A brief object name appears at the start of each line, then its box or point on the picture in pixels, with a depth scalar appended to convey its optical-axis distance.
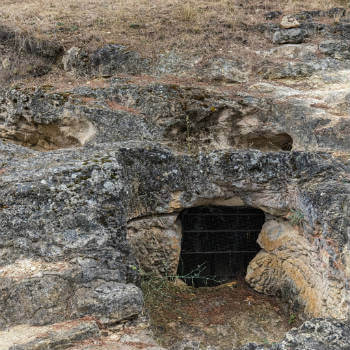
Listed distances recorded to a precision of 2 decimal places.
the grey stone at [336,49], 10.11
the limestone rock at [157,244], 6.53
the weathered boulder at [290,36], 10.84
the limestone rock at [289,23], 11.30
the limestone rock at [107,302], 4.27
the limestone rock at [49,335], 3.76
